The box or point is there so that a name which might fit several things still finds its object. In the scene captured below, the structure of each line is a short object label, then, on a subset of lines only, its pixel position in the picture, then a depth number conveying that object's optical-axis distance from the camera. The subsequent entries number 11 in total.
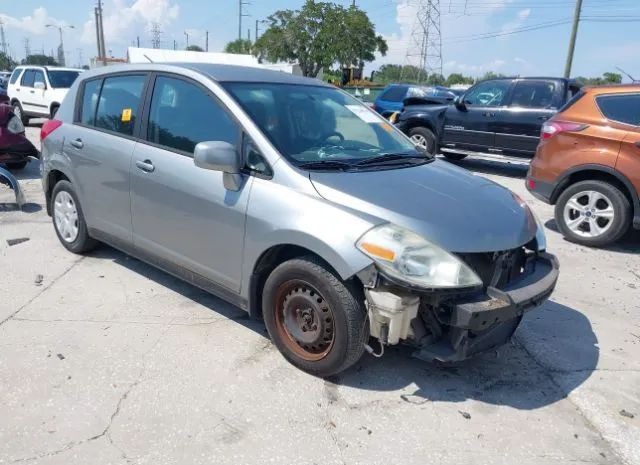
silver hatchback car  2.85
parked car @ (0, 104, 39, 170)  8.40
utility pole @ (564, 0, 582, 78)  24.89
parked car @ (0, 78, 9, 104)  9.48
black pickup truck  9.81
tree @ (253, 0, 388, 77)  45.25
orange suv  5.82
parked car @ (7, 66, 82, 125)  15.37
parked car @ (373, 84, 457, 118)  16.47
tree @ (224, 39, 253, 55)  70.69
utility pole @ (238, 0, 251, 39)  69.07
